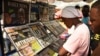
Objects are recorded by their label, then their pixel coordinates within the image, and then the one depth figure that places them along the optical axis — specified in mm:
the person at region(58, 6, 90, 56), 1157
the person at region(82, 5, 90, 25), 2109
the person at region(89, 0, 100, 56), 789
